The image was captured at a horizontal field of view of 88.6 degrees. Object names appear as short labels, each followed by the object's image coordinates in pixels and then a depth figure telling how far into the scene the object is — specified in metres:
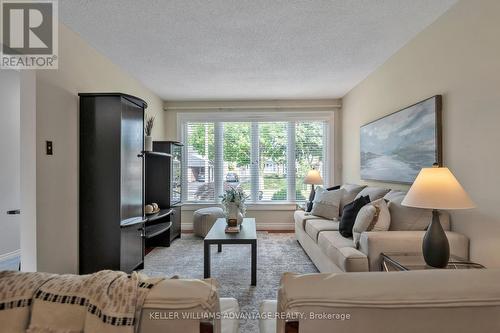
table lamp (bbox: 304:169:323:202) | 4.45
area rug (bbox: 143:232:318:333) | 2.48
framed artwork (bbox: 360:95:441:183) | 2.36
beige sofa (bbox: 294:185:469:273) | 2.02
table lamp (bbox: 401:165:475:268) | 1.55
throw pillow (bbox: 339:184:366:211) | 3.56
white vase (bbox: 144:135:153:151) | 3.93
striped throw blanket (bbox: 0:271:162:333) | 0.76
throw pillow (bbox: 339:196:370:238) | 2.69
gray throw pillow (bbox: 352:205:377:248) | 2.29
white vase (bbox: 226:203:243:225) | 3.16
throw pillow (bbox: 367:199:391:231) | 2.26
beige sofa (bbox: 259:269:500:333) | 0.78
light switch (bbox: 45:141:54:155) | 2.24
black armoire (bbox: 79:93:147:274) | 2.62
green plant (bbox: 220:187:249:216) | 3.23
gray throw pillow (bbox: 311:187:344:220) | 3.53
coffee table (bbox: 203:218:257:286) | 2.61
